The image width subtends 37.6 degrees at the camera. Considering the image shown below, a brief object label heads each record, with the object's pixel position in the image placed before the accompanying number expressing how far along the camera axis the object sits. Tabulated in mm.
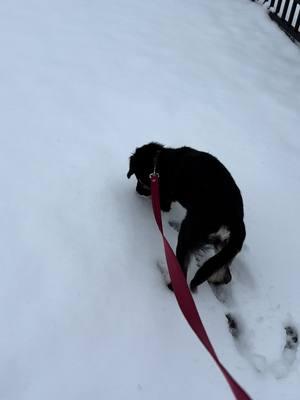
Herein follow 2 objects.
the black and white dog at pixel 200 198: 2570
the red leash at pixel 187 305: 1557
